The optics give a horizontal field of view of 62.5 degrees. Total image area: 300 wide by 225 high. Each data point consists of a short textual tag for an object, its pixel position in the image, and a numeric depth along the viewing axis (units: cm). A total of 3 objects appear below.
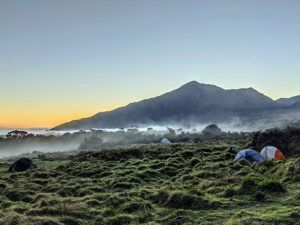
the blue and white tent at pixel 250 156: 2157
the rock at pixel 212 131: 6130
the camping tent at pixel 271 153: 2239
